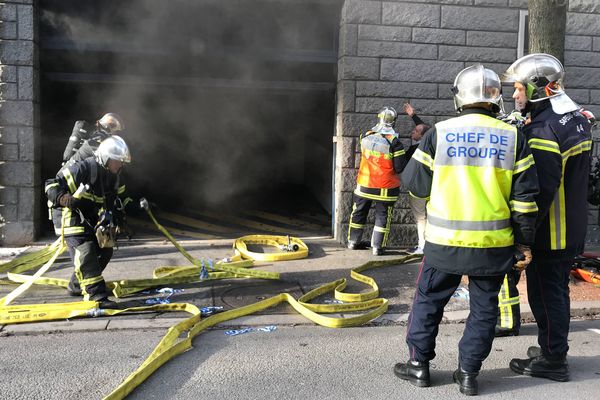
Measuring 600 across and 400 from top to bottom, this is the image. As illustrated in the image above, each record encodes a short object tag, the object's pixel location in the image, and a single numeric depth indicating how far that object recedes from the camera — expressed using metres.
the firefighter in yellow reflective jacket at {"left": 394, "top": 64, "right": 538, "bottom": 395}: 3.18
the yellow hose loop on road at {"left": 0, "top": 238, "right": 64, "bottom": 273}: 5.96
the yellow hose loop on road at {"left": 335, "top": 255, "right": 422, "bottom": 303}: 5.09
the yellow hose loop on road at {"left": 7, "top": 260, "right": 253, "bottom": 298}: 5.21
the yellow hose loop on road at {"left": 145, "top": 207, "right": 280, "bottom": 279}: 5.78
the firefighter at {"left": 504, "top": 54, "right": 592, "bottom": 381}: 3.51
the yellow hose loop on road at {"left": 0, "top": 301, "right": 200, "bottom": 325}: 4.36
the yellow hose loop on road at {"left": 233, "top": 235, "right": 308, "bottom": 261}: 6.71
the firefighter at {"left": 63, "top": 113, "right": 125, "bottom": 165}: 5.39
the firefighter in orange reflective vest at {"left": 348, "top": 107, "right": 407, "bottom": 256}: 7.03
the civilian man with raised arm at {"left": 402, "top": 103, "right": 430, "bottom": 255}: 7.01
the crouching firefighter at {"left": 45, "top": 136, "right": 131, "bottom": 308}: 4.73
